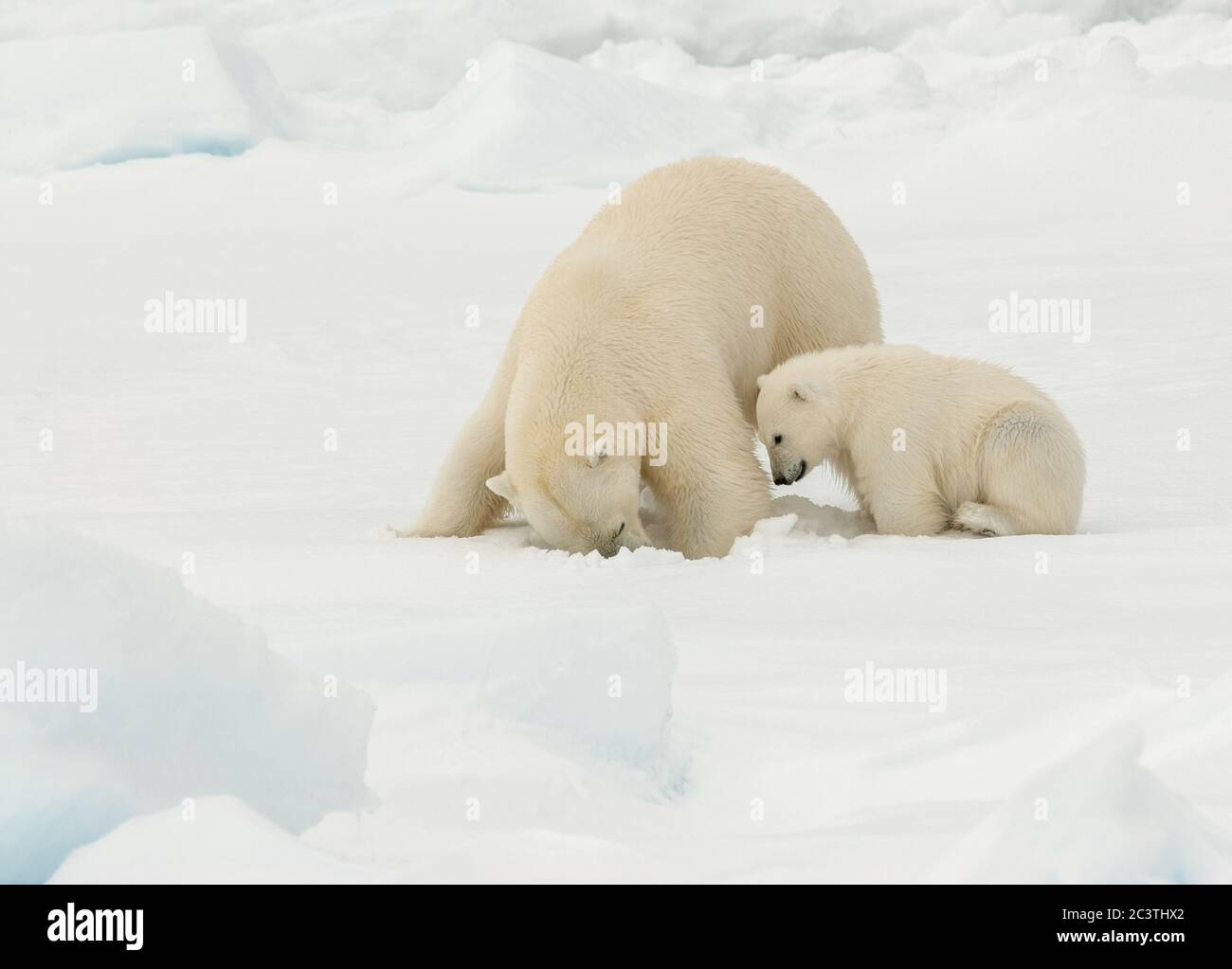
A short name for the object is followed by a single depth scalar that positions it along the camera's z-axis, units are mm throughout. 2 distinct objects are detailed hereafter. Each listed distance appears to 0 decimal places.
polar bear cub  8508
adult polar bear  8102
